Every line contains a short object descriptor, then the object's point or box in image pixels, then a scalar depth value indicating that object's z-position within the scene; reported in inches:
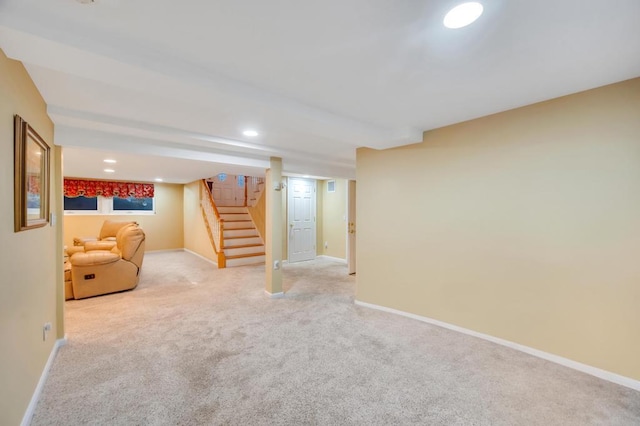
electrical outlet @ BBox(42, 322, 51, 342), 81.4
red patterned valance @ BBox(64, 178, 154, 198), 259.9
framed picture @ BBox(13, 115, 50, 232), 59.2
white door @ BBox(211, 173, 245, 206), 346.3
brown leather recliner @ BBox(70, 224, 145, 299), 152.6
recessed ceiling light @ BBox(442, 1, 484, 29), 46.3
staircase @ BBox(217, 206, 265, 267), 247.6
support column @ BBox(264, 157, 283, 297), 157.6
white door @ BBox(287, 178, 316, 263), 255.8
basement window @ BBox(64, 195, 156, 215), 271.4
